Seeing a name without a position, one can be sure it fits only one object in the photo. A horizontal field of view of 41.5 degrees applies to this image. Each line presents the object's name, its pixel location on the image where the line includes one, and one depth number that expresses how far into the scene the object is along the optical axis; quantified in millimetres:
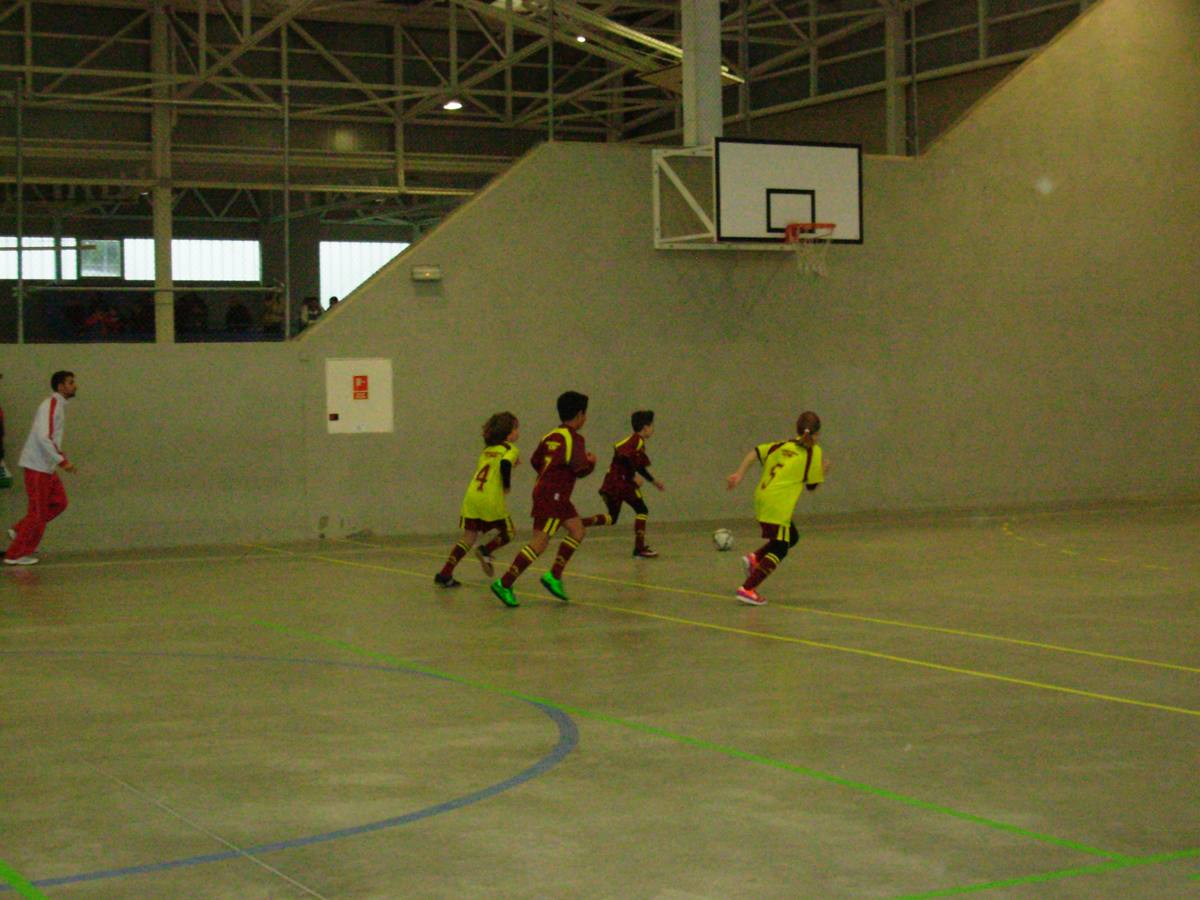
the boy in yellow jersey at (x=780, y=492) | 13062
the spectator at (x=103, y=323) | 22328
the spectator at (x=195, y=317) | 22264
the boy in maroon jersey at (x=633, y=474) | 17000
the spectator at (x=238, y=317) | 24672
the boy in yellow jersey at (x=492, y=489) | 13852
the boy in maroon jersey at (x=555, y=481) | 13023
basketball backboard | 20547
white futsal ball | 17609
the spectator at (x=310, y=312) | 21188
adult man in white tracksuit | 16891
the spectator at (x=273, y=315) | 21547
